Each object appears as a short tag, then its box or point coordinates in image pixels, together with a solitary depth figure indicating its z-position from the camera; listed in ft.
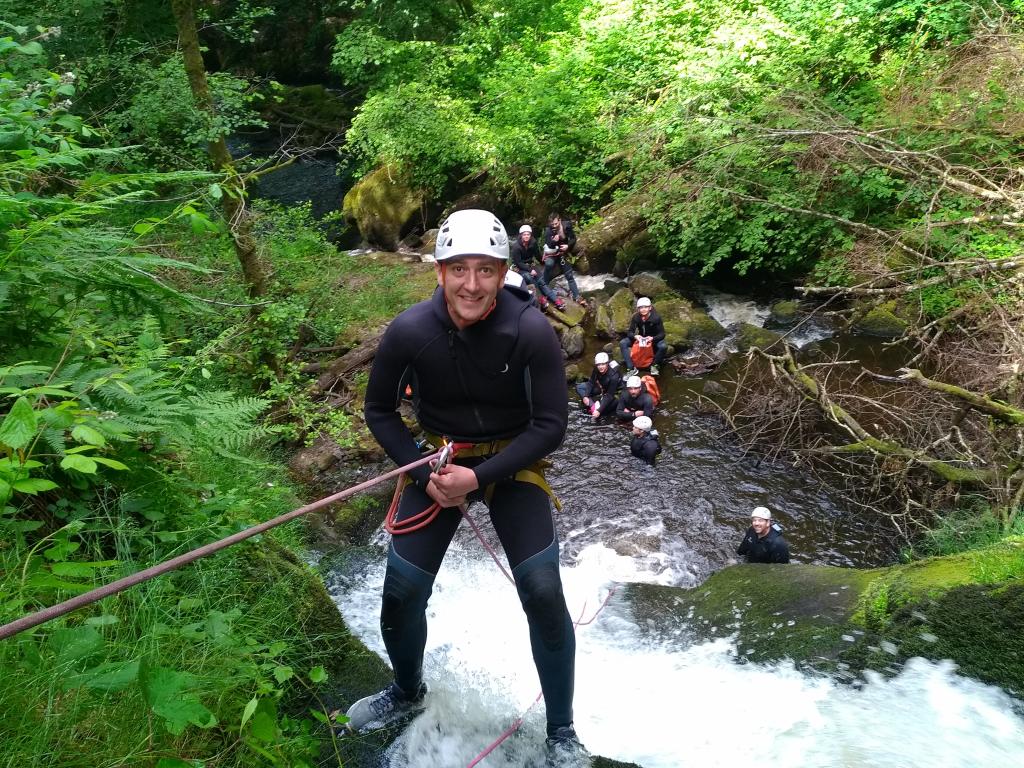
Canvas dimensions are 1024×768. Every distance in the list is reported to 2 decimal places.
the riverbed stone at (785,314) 39.75
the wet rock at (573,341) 39.86
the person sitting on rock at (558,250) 44.39
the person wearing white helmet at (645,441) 30.04
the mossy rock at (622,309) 40.83
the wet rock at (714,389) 34.04
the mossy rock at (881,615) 10.41
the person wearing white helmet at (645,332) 36.19
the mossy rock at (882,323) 36.63
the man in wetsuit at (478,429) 8.75
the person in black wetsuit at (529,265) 43.75
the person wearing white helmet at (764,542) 22.18
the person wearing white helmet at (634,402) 32.53
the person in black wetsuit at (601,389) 34.01
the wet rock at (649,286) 42.93
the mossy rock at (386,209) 54.80
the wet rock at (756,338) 36.65
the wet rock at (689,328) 39.11
